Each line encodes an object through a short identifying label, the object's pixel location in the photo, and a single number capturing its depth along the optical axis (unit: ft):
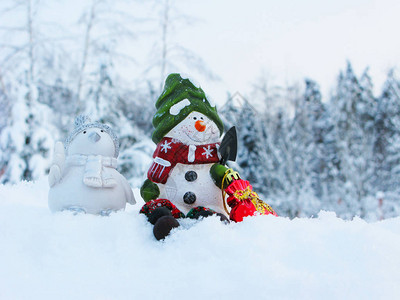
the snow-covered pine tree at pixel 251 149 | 37.23
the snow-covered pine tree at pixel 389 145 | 42.83
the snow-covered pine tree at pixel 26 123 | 23.22
